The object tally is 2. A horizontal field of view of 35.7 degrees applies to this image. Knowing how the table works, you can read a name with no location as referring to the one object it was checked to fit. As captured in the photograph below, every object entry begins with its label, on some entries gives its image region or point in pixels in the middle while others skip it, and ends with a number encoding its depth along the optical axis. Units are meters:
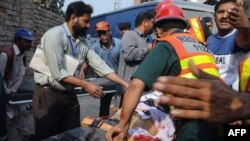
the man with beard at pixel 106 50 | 5.34
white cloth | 2.61
